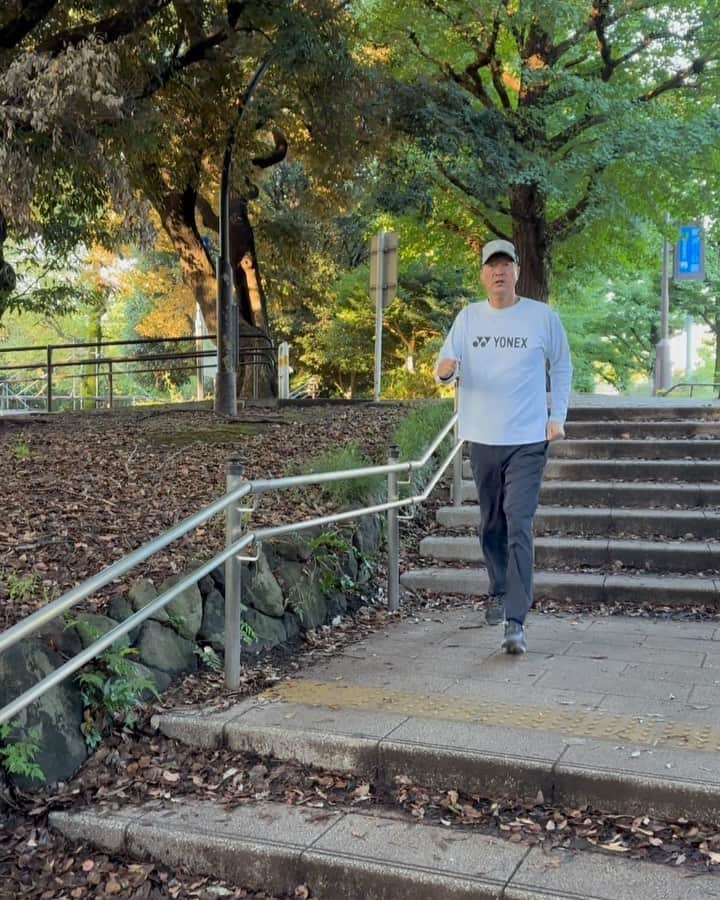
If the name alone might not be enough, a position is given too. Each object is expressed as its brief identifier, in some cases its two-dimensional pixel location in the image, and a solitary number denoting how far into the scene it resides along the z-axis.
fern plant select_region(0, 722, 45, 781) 2.97
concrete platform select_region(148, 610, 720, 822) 2.86
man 4.22
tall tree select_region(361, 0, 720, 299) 12.52
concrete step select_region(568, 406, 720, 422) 8.47
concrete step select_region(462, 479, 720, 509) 6.49
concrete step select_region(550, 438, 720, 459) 7.40
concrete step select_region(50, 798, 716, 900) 2.40
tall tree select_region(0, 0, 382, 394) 6.90
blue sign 18.92
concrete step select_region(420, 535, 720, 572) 5.61
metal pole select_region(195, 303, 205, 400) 31.48
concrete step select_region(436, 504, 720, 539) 6.04
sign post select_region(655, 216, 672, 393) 20.88
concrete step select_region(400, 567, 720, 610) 5.21
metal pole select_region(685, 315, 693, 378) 36.00
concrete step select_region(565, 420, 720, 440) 7.92
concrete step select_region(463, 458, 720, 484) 6.93
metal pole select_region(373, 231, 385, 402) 11.31
